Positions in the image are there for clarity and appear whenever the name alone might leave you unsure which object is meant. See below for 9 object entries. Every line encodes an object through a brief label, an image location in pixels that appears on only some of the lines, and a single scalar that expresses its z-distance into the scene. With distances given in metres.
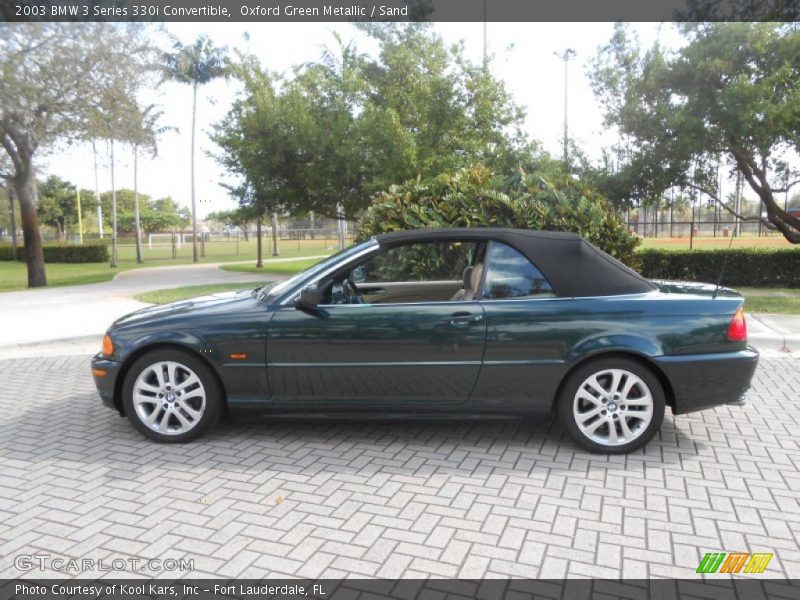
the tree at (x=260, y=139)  17.84
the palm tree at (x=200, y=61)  29.70
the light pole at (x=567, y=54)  37.56
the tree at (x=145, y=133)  19.16
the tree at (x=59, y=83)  16.42
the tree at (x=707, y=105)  12.48
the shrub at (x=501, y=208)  9.01
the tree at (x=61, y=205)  66.54
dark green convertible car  4.23
